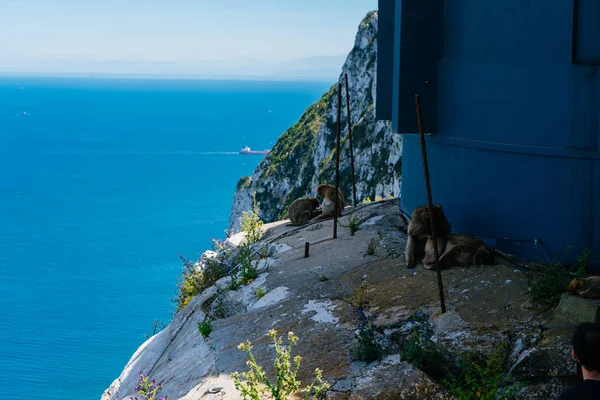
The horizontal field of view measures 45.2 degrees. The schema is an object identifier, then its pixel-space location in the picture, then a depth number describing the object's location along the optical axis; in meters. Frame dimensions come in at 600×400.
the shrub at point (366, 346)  7.23
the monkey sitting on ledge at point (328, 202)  13.91
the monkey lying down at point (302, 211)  14.41
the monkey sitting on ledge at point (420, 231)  9.61
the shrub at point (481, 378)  6.46
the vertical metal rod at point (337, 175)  11.61
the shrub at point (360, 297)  8.81
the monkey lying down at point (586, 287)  7.28
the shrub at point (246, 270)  11.08
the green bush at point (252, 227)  14.09
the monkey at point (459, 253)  9.11
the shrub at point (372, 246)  10.70
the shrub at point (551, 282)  7.68
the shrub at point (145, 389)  7.40
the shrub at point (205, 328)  9.23
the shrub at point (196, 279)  12.42
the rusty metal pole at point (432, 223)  7.89
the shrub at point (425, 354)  6.91
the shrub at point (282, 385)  6.25
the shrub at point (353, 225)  12.31
